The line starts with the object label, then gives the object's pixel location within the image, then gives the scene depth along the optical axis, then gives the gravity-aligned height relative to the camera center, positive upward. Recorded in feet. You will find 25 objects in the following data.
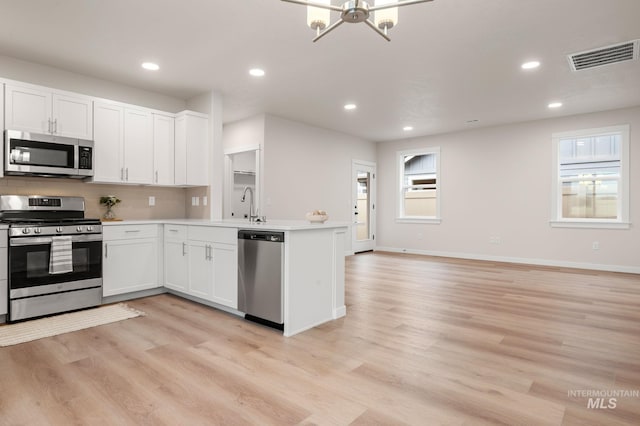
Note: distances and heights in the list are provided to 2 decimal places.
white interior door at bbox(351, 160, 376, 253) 26.93 +0.37
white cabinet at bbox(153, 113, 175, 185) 14.70 +2.59
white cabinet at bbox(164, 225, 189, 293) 12.86 -1.70
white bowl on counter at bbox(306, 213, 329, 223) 10.62 -0.18
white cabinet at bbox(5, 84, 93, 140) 11.41 +3.33
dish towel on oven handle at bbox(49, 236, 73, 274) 11.02 -1.35
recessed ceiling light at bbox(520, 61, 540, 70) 12.96 +5.35
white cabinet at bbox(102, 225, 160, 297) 12.41 -1.68
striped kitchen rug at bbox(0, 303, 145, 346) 9.43 -3.22
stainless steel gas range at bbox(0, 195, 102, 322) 10.48 -1.37
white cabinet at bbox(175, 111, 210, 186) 15.06 +2.65
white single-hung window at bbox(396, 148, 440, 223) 26.04 +1.98
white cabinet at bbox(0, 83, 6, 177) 11.17 +2.86
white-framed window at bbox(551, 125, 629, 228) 19.39 +1.92
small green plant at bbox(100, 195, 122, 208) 14.05 +0.42
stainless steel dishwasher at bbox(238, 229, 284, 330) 9.62 -1.78
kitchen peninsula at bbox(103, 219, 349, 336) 9.70 -1.67
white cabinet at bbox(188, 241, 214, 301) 11.76 -1.94
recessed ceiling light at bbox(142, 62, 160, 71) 12.92 +5.29
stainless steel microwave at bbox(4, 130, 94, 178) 11.25 +1.85
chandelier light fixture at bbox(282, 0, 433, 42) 6.57 +3.76
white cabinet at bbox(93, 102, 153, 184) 13.24 +2.57
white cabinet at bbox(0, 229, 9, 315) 10.25 -1.77
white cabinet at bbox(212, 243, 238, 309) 10.85 -1.94
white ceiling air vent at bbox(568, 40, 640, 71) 11.69 +5.33
